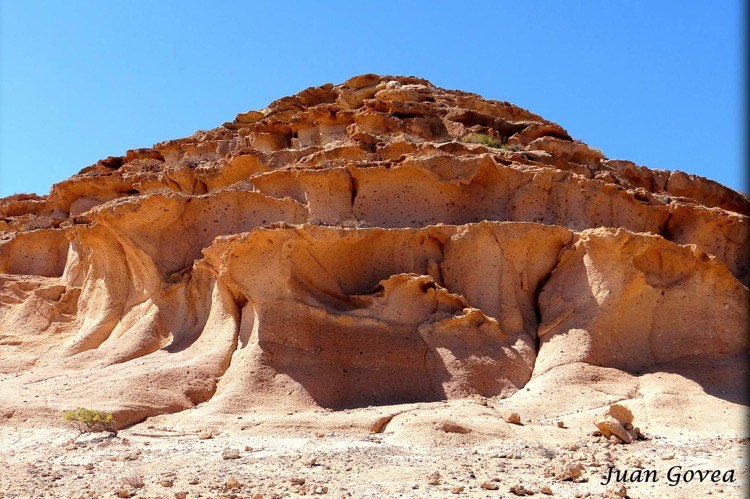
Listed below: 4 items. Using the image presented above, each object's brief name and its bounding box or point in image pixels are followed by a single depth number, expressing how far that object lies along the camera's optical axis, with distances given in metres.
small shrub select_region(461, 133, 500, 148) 15.33
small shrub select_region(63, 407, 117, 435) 8.96
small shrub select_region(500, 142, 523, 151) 15.24
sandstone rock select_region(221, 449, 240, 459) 7.66
